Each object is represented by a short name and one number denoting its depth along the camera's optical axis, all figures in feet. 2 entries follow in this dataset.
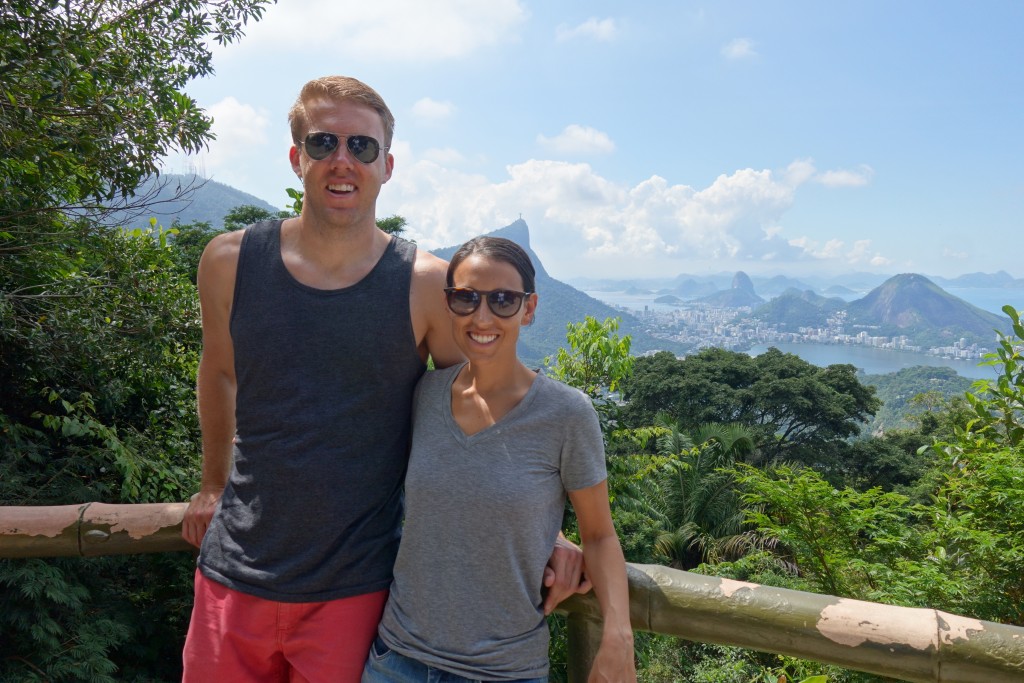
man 4.09
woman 3.73
